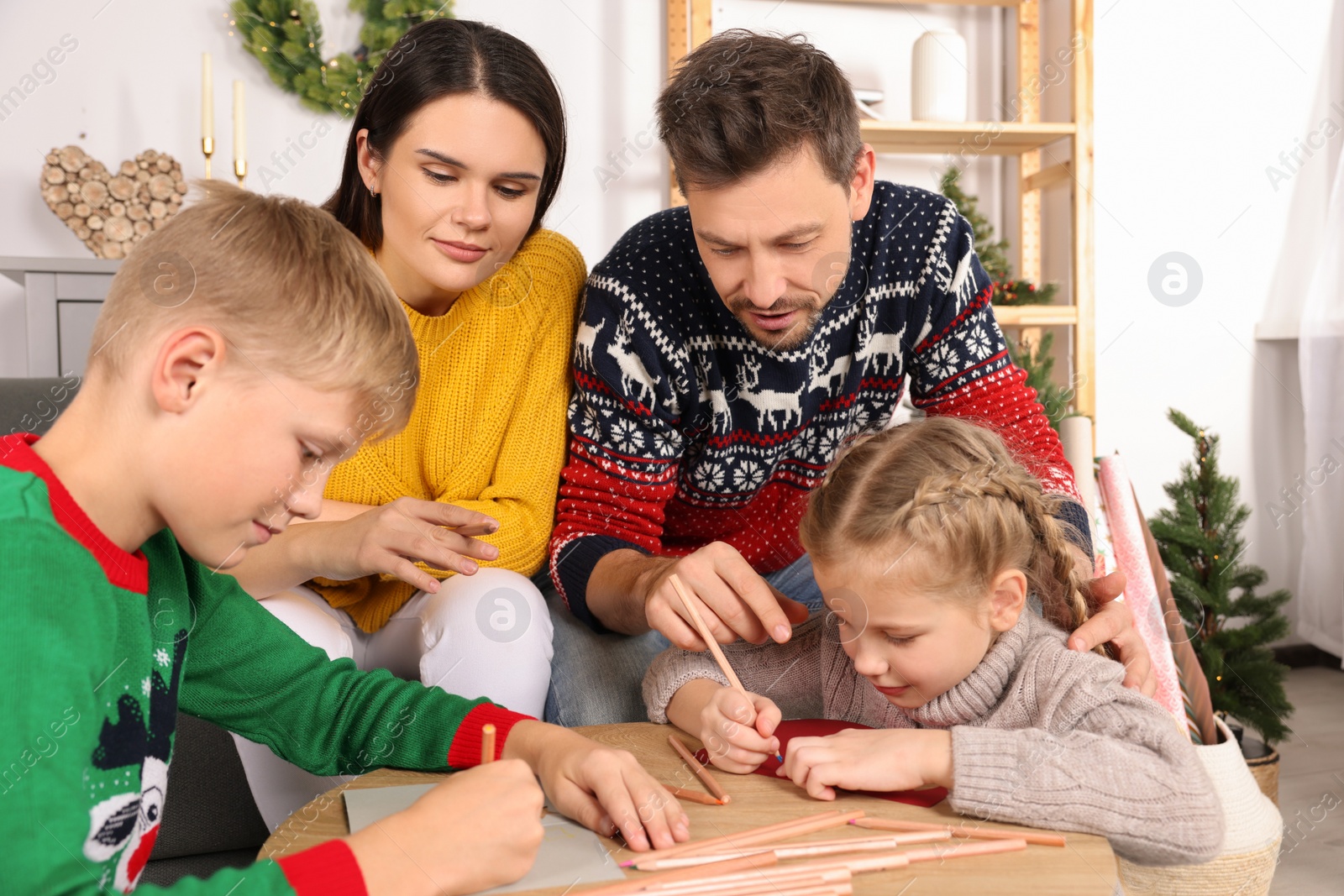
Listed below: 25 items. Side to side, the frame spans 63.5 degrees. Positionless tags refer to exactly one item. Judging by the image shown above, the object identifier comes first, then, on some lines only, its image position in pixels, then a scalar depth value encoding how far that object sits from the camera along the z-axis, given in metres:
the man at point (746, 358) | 1.24
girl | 0.81
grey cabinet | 2.22
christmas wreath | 2.54
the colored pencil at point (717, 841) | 0.73
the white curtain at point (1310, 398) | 2.86
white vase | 2.75
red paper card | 0.85
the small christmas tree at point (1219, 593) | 2.25
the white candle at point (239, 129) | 2.32
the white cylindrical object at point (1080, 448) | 1.68
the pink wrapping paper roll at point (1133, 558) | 1.65
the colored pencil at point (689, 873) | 0.68
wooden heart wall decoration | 2.38
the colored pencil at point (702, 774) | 0.85
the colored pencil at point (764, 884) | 0.67
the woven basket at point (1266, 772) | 2.01
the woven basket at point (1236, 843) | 1.45
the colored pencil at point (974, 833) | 0.77
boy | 0.62
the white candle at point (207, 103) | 2.27
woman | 1.26
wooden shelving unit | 2.71
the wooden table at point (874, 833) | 0.70
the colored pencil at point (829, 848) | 0.72
